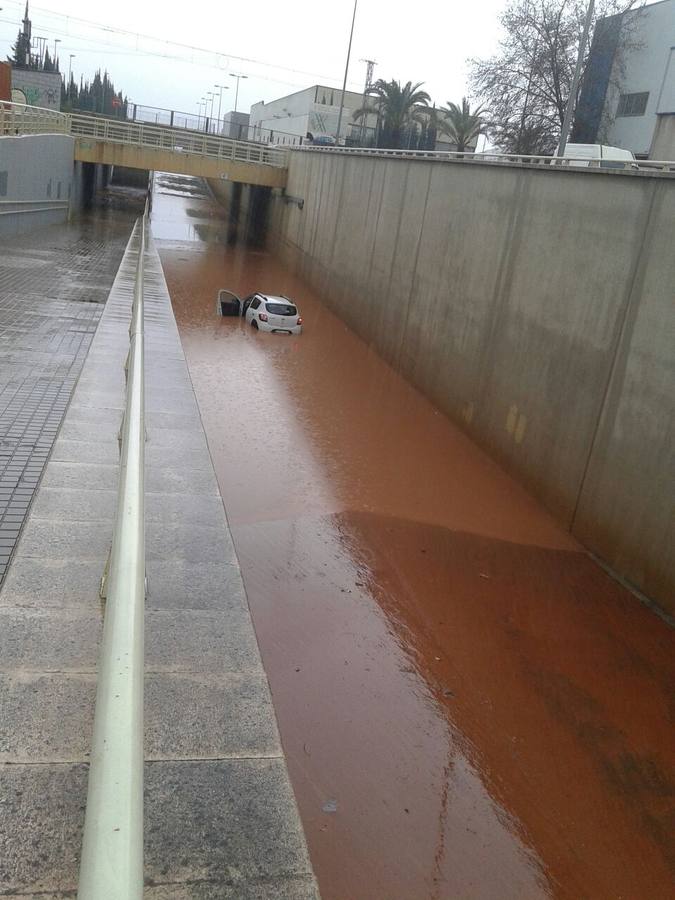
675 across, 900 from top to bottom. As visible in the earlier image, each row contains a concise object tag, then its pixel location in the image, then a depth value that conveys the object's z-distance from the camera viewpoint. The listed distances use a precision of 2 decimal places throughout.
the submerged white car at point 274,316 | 23.30
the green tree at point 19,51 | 65.06
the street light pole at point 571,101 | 20.27
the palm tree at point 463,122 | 40.61
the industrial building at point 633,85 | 33.28
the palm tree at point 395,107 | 45.94
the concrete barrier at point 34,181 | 22.27
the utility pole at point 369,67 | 68.36
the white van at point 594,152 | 20.29
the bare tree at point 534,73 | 34.09
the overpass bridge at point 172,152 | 36.47
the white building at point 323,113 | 64.94
